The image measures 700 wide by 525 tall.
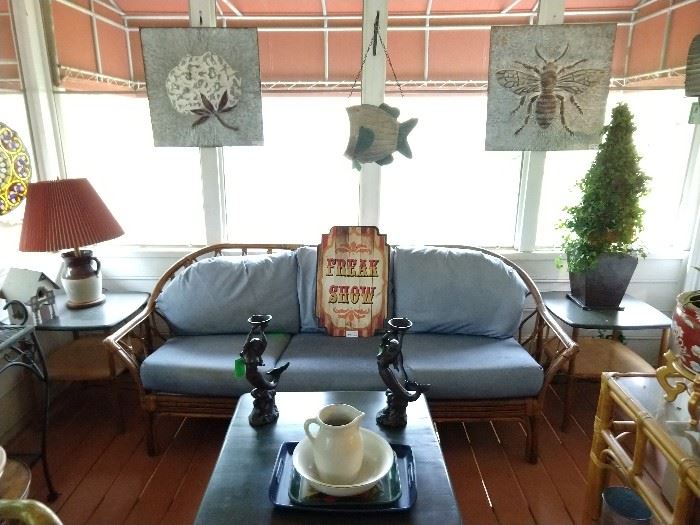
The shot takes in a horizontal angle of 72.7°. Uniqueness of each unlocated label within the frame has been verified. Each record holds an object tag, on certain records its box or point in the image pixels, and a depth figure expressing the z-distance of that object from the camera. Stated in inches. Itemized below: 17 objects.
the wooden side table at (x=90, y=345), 84.4
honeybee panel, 94.6
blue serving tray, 46.6
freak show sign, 92.9
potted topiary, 87.4
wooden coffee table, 46.5
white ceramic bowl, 46.7
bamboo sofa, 78.7
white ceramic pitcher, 45.9
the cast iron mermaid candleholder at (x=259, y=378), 59.7
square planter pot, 91.3
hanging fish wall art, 95.3
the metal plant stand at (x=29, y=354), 67.4
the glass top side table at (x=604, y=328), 86.8
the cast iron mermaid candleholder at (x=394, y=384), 58.3
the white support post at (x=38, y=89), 93.8
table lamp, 82.0
